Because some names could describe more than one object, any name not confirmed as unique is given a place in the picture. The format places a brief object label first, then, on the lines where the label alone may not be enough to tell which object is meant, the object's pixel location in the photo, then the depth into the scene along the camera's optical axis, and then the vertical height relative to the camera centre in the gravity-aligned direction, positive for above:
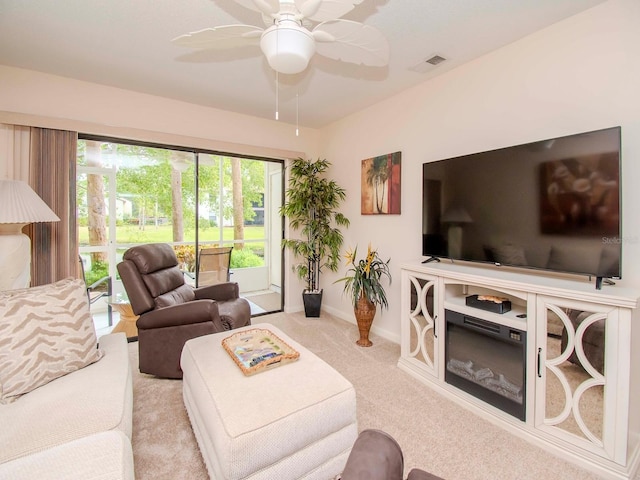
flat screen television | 1.62 +0.19
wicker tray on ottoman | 1.63 -0.69
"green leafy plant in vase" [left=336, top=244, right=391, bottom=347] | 2.97 -0.60
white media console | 1.46 -0.70
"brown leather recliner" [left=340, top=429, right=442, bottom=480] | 0.72 -0.57
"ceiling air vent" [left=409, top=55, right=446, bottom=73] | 2.43 +1.42
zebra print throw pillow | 1.36 -0.51
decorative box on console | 1.94 -0.45
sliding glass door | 3.19 +0.30
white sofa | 0.97 -0.74
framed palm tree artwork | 3.19 +0.55
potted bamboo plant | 3.94 +0.22
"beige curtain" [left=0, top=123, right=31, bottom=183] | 2.58 +0.71
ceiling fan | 1.27 +0.96
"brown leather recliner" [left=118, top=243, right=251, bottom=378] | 2.30 -0.65
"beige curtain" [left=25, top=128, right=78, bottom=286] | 2.66 +0.31
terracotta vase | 3.02 -0.82
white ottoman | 1.19 -0.79
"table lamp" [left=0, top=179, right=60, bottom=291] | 2.08 +0.07
